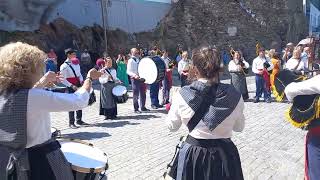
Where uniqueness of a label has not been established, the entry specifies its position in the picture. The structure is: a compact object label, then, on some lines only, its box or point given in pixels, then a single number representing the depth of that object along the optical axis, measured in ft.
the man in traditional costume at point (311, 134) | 10.67
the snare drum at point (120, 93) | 31.89
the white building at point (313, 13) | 120.37
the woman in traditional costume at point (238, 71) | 39.40
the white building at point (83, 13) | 62.18
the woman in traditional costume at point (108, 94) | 32.24
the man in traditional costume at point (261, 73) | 39.52
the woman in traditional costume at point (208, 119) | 10.85
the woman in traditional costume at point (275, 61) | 38.43
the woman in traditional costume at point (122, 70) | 54.24
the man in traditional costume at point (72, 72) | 28.89
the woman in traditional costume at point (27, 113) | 9.57
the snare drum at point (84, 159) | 10.67
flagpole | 73.17
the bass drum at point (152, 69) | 33.55
